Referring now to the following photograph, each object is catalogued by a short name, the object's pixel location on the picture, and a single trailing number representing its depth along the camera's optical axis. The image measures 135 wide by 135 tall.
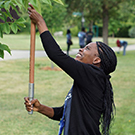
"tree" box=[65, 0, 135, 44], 20.06
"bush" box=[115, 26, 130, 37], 60.12
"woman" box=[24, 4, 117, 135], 2.29
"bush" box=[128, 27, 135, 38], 53.27
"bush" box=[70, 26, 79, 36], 62.72
